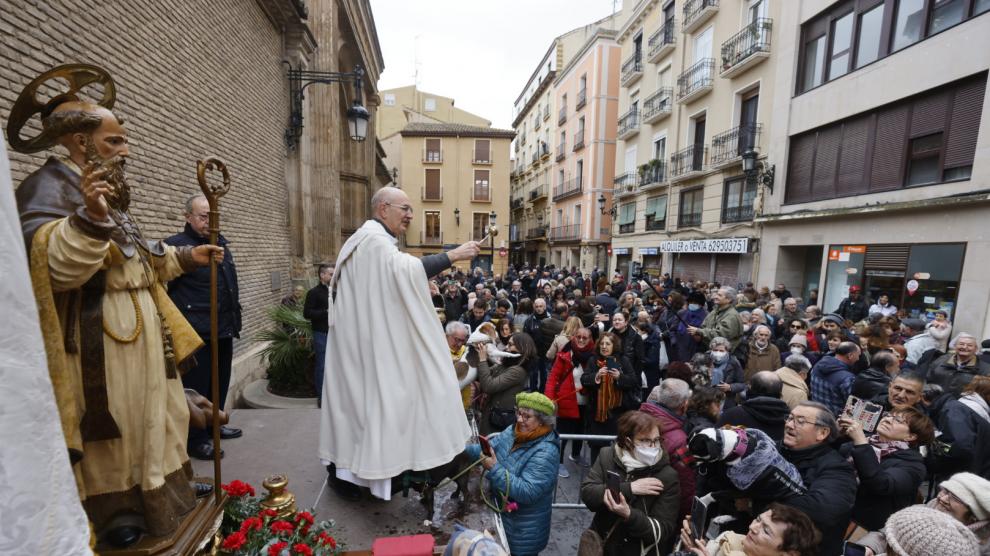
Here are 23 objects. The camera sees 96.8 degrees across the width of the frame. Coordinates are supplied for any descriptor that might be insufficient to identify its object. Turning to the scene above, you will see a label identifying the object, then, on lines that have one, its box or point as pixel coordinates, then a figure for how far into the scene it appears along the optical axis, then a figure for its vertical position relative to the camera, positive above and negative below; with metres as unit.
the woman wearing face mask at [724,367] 4.57 -1.31
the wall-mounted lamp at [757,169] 12.11 +2.07
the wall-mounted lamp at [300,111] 8.15 +2.26
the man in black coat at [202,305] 3.12 -0.59
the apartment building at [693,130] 13.36 +4.11
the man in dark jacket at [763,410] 2.96 -1.15
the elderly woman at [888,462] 2.41 -1.24
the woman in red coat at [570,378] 4.55 -1.48
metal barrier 3.78 -2.35
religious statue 1.29 -0.34
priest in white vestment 2.13 -0.66
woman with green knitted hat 2.53 -1.40
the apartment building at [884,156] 7.81 +1.95
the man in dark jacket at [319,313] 5.04 -0.93
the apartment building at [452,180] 32.72 +4.18
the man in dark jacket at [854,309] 8.63 -1.26
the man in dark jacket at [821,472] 2.17 -1.18
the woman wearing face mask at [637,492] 2.42 -1.42
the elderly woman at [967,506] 2.03 -1.21
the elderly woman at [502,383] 3.78 -1.26
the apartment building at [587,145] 25.05 +5.71
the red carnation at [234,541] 1.65 -1.18
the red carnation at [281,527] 1.77 -1.19
